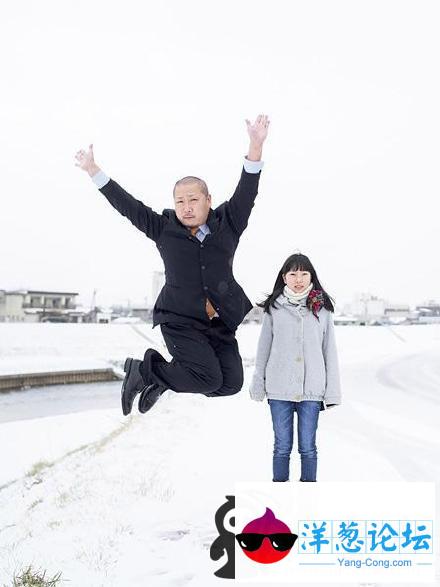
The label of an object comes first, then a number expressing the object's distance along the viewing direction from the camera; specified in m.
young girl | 3.58
